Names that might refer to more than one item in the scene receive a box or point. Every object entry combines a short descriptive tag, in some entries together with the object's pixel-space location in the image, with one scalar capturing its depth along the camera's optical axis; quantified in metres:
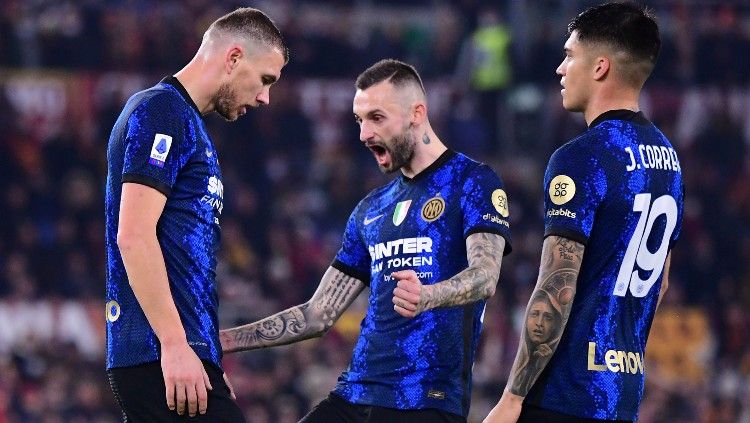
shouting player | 11.56
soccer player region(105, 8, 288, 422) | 9.55
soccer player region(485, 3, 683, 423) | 9.84
